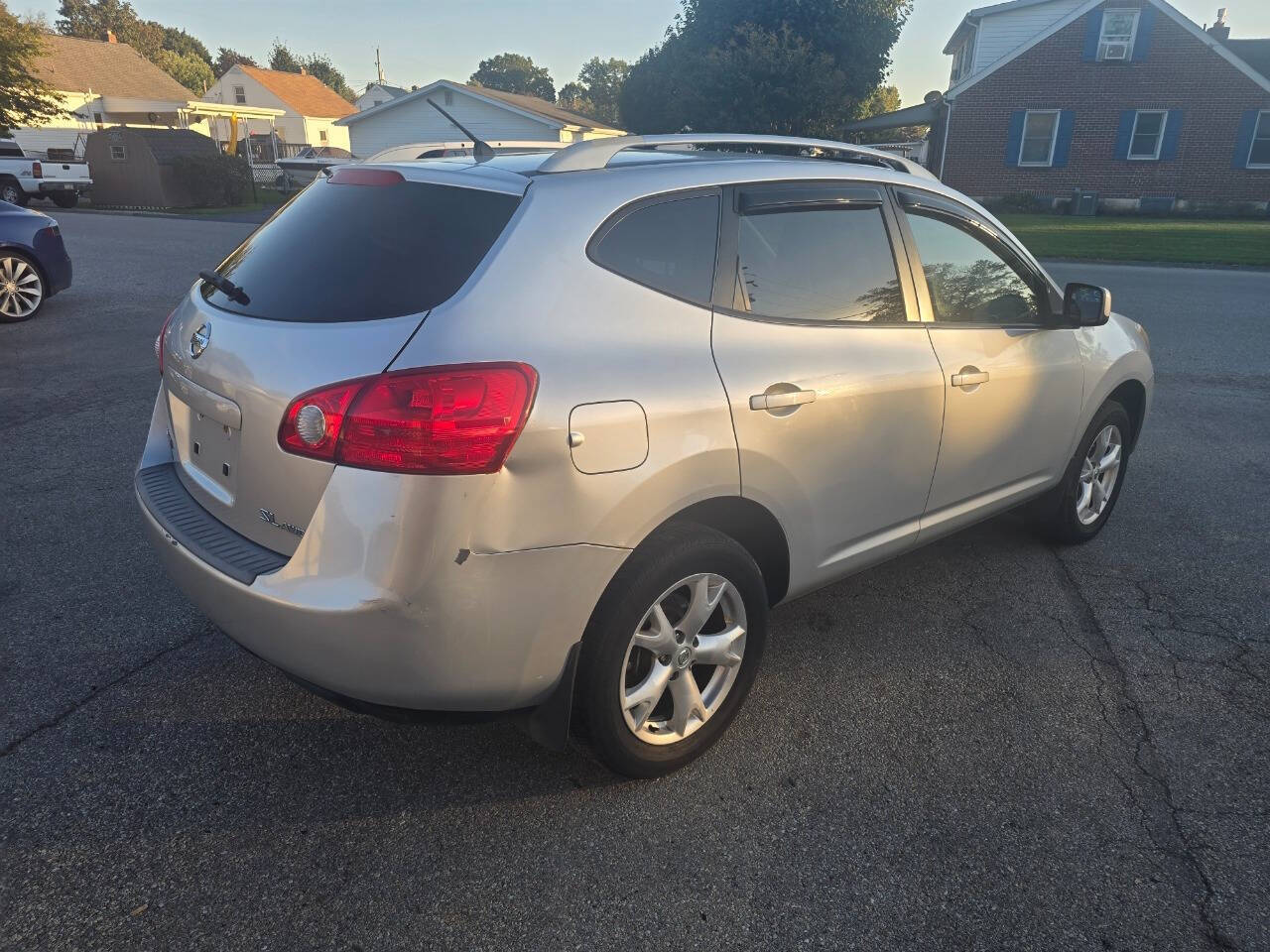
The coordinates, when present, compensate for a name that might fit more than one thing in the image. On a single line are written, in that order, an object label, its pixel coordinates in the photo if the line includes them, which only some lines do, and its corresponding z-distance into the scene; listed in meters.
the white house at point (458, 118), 37.56
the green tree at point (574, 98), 120.75
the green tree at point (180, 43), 105.38
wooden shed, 26.25
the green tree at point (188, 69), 90.06
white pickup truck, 24.47
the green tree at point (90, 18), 92.94
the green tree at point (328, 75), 112.81
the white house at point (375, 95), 66.56
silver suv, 2.18
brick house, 27.83
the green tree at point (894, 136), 44.78
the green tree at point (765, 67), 31.16
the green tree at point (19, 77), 29.72
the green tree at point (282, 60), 103.06
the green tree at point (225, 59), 106.81
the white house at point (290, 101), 61.19
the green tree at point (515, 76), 121.75
